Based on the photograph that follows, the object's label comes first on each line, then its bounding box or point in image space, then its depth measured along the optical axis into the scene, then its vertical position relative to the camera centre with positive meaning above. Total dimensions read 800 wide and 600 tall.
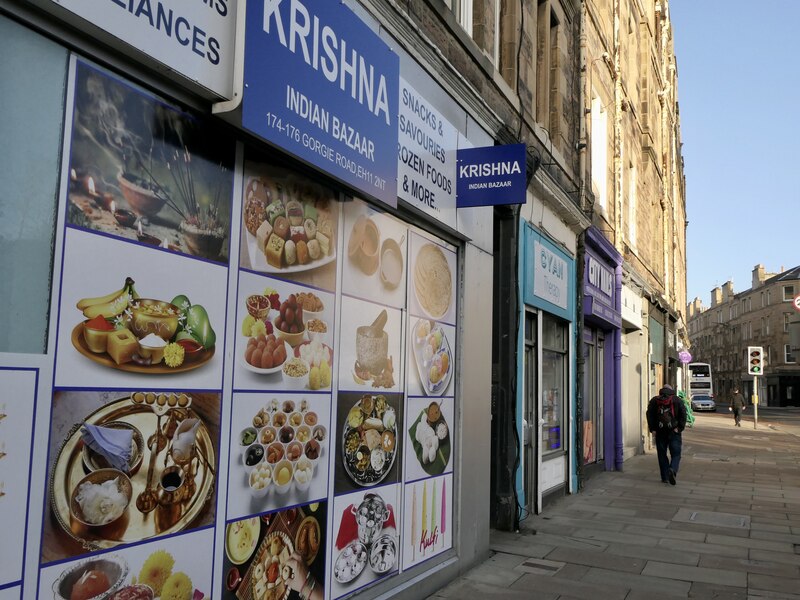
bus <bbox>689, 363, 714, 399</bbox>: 60.56 +1.02
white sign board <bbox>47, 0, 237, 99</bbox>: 2.89 +1.50
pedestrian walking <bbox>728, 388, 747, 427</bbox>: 30.94 -0.60
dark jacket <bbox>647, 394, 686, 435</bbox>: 12.77 -0.42
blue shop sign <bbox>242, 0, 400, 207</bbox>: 3.66 +1.70
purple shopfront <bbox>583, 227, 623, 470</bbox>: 13.34 +0.73
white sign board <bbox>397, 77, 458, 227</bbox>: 5.62 +1.88
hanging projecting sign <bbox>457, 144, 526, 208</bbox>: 6.20 +1.86
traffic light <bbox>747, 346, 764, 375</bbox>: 26.58 +1.13
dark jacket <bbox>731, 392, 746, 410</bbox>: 30.88 -0.43
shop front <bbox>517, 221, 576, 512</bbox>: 9.32 +0.28
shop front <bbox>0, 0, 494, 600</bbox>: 2.75 +0.35
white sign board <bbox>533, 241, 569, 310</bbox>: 9.66 +1.58
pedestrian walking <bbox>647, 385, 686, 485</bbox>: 12.72 -0.64
